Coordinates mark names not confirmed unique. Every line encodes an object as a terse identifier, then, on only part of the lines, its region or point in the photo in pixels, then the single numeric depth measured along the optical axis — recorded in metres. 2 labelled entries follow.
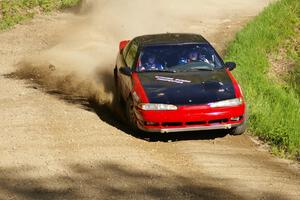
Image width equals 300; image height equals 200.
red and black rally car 19.22
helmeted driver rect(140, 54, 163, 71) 21.61
